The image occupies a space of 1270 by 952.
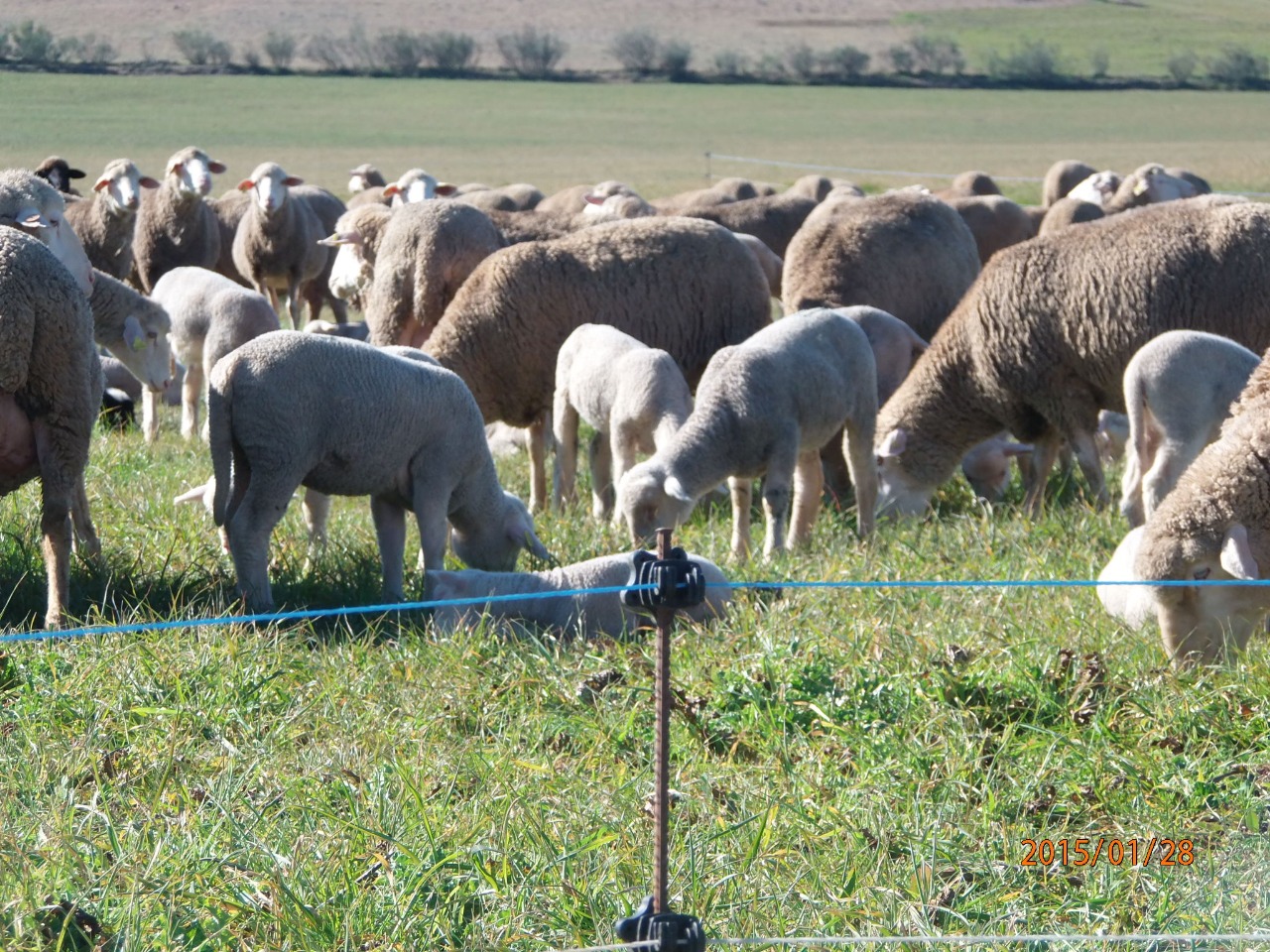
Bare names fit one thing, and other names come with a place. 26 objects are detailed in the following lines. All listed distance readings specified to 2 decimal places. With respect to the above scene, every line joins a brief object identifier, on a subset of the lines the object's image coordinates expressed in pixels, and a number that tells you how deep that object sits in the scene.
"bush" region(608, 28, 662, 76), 121.94
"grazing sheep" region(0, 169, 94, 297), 13.73
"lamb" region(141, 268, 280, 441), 19.78
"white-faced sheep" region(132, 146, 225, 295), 29.03
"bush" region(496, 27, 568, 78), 100.56
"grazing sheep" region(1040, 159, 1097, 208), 45.34
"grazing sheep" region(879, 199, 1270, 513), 15.30
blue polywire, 7.55
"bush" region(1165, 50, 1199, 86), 96.22
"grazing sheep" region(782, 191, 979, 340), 19.70
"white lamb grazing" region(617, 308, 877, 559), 12.94
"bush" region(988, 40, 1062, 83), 124.12
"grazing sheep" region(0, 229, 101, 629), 10.60
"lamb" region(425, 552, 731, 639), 10.74
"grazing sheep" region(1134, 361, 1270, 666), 9.88
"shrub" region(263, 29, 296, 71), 49.16
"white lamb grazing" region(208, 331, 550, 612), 11.07
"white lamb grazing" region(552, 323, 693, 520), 14.55
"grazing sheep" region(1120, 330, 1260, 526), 13.12
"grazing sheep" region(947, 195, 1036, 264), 32.31
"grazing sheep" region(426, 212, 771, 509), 17.55
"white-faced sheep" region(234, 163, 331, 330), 30.66
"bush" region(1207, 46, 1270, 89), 85.81
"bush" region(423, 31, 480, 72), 81.19
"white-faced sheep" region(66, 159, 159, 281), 26.41
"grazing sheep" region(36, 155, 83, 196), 27.83
